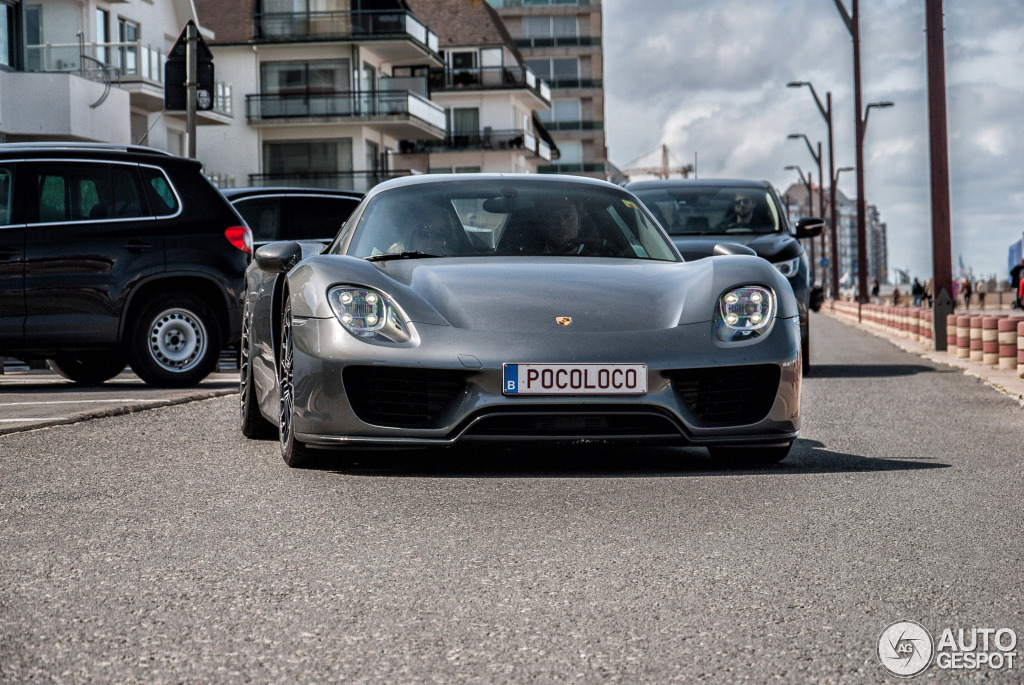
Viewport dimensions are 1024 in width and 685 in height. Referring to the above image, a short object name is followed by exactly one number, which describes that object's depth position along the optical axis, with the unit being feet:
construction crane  638.70
